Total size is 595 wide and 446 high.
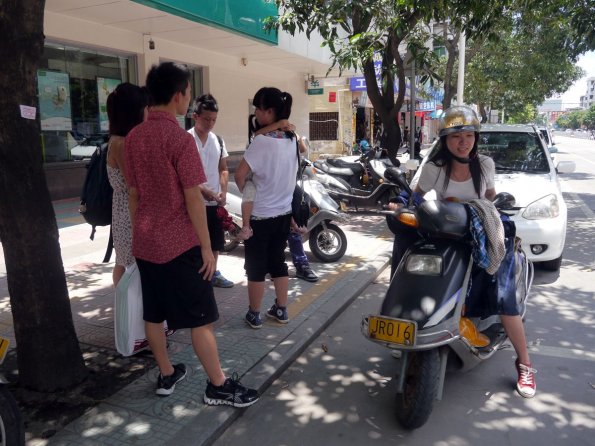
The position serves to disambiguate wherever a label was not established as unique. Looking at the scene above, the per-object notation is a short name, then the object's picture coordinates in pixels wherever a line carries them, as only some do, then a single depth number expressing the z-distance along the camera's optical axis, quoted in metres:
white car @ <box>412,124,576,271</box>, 5.46
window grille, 24.11
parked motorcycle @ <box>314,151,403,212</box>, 8.82
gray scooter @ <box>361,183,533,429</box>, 2.76
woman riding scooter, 3.26
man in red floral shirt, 2.64
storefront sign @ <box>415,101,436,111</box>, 32.50
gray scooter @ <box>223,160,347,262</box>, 6.06
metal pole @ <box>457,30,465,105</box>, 13.49
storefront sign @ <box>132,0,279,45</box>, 8.25
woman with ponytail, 3.80
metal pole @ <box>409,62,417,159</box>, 8.49
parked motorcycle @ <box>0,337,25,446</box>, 2.23
